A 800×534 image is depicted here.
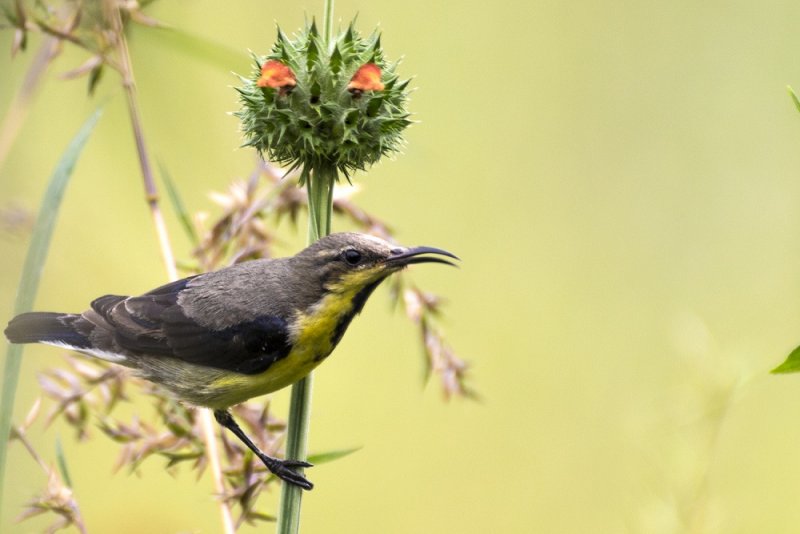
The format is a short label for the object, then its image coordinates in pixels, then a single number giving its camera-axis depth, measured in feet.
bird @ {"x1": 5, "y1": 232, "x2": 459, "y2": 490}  18.83
